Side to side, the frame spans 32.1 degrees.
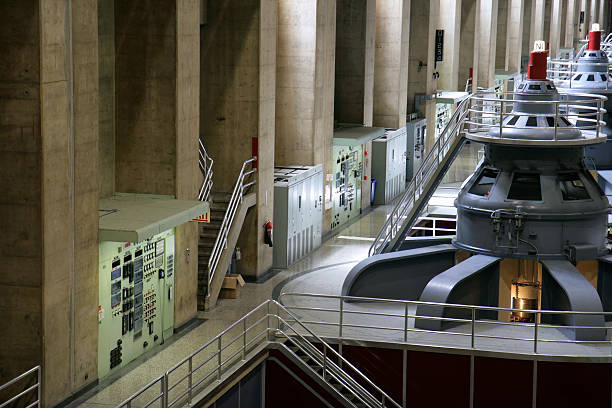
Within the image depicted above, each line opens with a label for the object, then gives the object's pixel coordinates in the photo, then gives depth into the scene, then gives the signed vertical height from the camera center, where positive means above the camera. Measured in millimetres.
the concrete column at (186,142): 18594 -1460
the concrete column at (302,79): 25234 -418
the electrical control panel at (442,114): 42031 -2031
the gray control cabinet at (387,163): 33344 -3150
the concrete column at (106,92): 18375 -587
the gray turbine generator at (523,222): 19562 -2910
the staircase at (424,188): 22030 -2613
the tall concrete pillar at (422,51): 37344 +443
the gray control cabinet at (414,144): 37219 -2828
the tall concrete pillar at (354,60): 30797 +79
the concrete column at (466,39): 45094 +1074
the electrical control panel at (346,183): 29031 -3388
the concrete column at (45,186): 13961 -1728
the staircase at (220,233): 20547 -3469
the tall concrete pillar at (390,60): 33500 +97
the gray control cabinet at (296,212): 23938 -3478
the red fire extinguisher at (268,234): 23078 -3719
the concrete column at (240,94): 22109 -708
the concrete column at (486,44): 46938 +921
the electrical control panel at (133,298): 16359 -3896
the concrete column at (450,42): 40938 +855
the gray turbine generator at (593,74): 33000 -235
